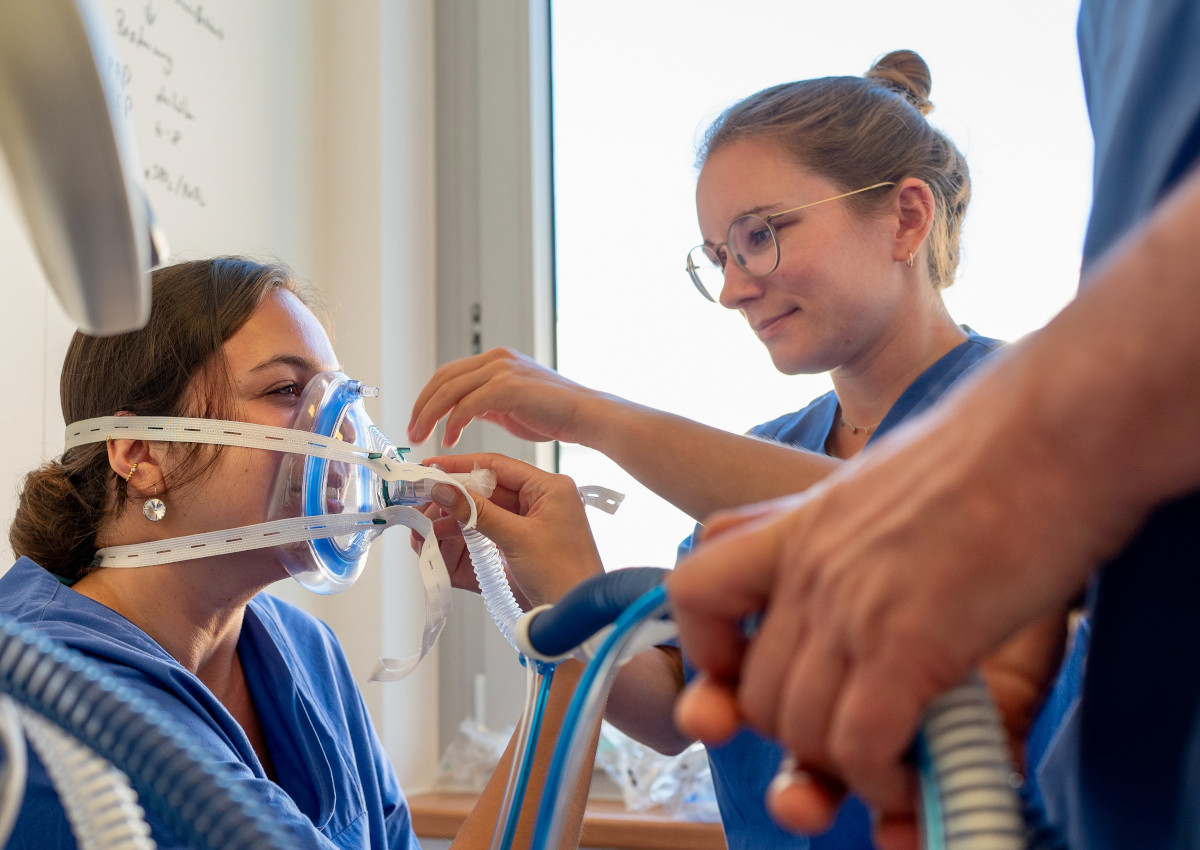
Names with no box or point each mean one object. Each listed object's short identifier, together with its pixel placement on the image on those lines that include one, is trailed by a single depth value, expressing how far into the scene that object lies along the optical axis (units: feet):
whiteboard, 4.37
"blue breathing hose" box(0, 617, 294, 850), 1.46
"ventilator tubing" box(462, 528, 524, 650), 3.48
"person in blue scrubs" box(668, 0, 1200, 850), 1.05
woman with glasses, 3.74
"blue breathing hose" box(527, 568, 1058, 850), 1.11
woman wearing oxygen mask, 3.61
